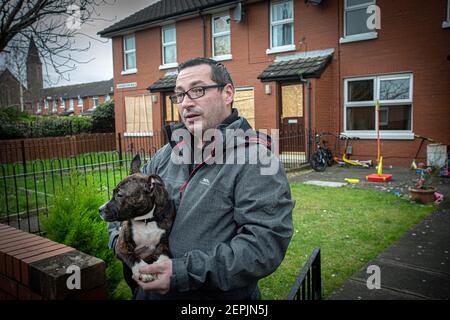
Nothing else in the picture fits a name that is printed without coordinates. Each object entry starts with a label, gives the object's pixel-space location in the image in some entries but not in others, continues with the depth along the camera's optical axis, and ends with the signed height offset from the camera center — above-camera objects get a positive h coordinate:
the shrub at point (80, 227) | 3.19 -0.87
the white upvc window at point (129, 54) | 19.41 +4.00
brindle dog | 1.64 -0.43
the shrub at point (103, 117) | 22.42 +0.72
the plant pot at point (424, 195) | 7.25 -1.51
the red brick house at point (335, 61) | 11.60 +2.16
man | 1.61 -0.39
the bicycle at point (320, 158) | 11.73 -1.17
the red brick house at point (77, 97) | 54.28 +5.09
